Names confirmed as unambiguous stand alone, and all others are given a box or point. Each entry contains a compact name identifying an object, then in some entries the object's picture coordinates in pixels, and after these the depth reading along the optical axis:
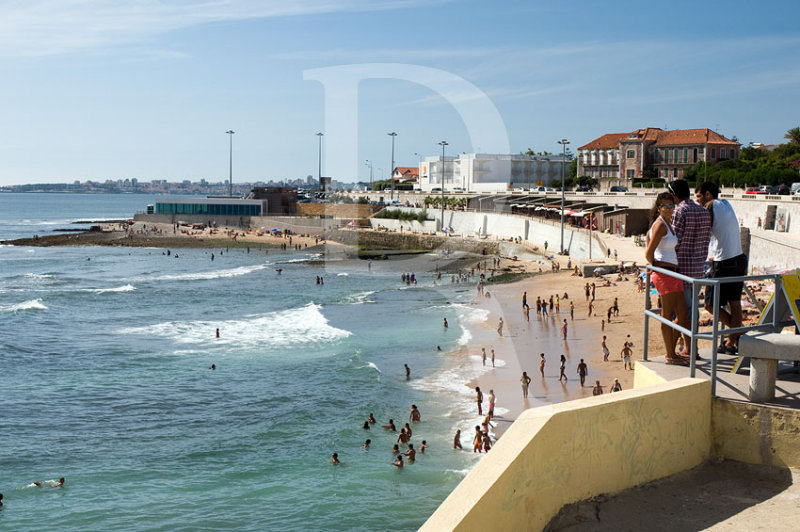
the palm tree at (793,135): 83.69
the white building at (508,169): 113.62
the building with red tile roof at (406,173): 176.77
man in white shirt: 6.42
